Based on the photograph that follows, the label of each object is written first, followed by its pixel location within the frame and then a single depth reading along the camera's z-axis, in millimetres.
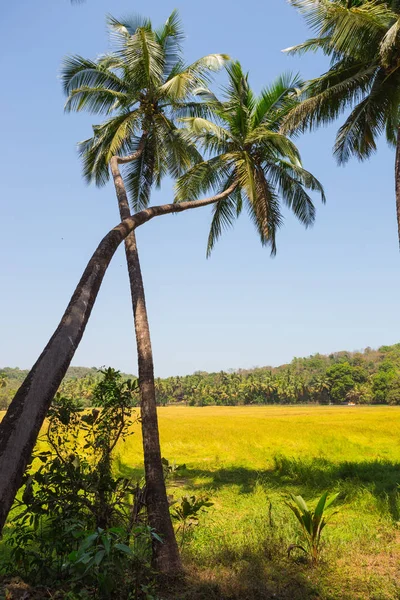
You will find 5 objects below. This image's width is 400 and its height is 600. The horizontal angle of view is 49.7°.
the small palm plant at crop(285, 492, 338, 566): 6359
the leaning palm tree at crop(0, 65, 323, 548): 3094
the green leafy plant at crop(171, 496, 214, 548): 7371
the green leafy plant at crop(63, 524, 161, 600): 3131
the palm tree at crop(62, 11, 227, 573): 6836
